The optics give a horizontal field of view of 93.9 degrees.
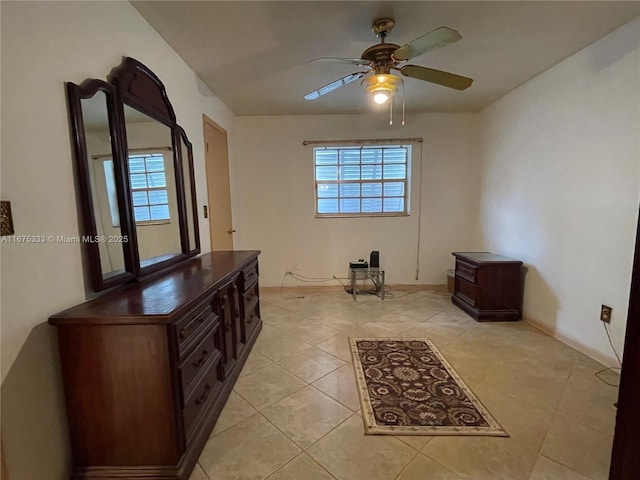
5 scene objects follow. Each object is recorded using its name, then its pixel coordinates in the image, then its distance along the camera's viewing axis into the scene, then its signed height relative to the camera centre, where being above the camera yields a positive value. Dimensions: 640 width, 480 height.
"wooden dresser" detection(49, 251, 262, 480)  1.22 -0.76
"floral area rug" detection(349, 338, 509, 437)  1.65 -1.25
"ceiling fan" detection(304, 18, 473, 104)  1.85 +0.86
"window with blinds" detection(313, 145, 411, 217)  4.17 +0.29
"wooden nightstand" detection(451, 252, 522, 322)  3.13 -0.96
